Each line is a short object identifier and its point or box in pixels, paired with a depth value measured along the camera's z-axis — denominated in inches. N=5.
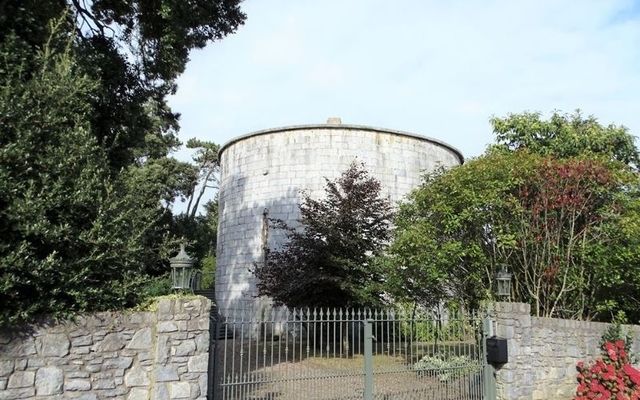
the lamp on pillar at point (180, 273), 223.3
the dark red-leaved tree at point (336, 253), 440.8
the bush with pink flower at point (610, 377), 305.6
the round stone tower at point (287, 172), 619.5
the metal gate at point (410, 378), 268.7
